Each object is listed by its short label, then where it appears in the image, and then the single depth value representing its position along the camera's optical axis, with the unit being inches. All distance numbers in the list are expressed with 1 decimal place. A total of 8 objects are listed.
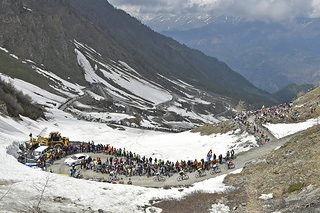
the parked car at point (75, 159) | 2030.4
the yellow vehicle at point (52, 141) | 2334.9
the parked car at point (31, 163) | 1800.7
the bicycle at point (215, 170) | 1720.0
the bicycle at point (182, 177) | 1678.2
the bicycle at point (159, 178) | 1693.2
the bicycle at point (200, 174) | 1697.3
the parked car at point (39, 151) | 2060.5
